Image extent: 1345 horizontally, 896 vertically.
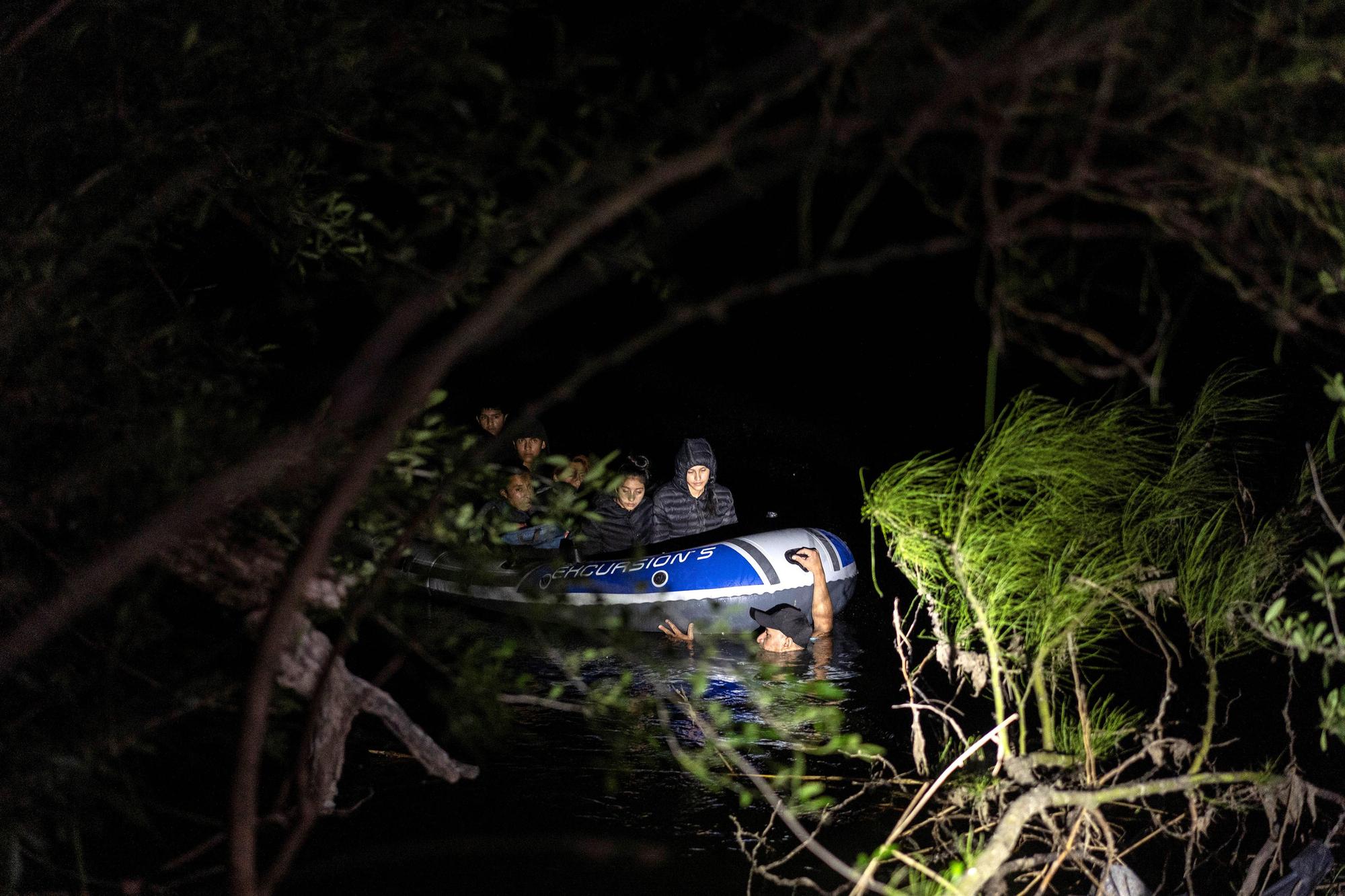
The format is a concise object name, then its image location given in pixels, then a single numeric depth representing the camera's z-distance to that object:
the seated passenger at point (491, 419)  12.26
